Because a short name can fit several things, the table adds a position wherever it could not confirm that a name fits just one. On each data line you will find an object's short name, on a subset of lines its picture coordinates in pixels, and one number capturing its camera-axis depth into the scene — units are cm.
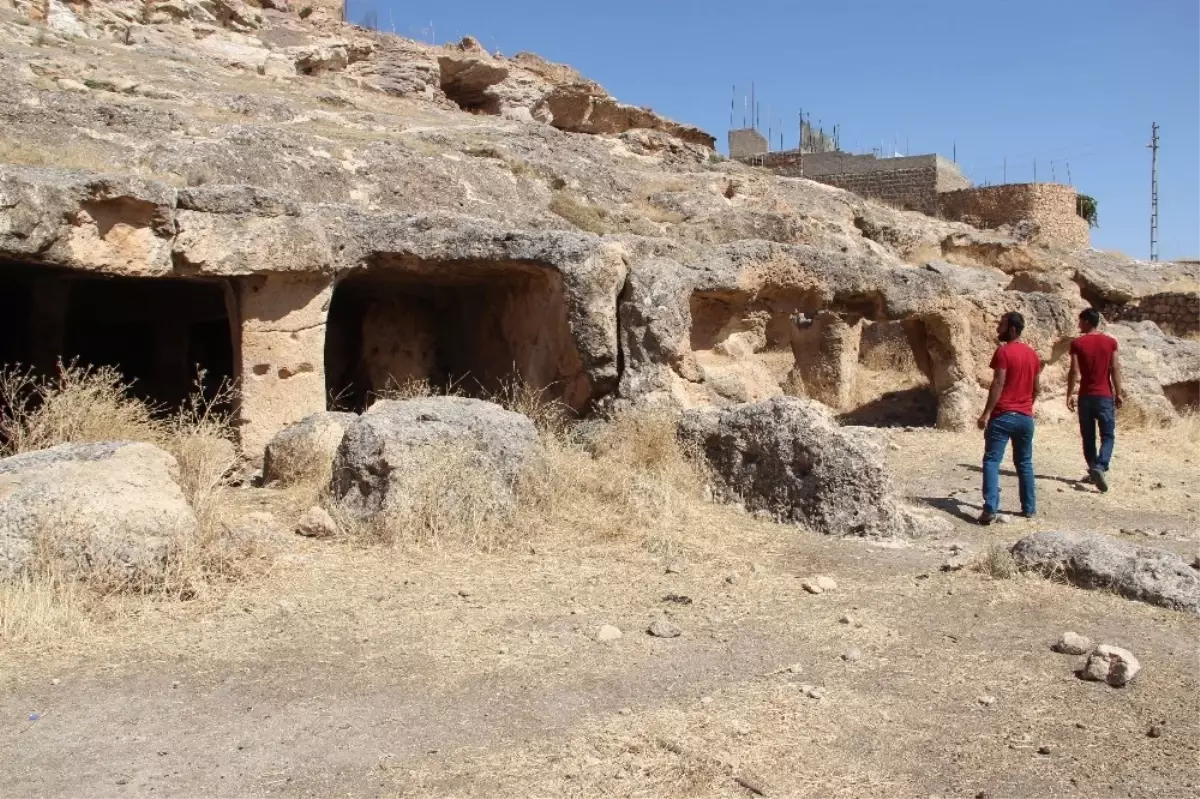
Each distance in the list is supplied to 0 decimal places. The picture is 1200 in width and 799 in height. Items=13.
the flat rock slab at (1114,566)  453
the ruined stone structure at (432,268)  729
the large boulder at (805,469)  582
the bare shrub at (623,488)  559
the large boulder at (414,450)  538
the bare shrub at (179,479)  415
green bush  3447
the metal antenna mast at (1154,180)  3137
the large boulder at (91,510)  414
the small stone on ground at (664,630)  409
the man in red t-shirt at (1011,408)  630
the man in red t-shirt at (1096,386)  769
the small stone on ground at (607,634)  403
